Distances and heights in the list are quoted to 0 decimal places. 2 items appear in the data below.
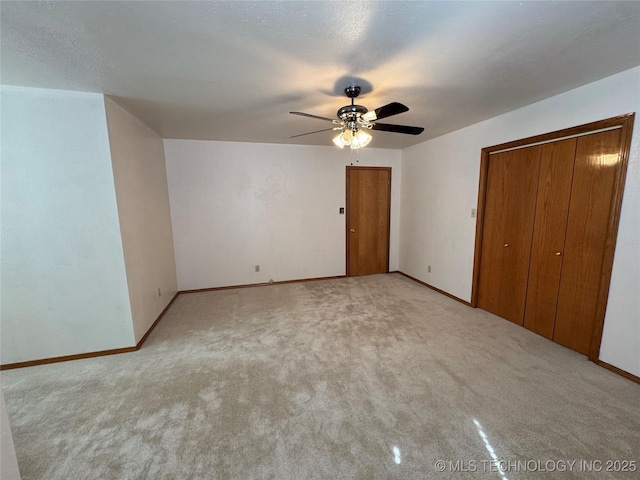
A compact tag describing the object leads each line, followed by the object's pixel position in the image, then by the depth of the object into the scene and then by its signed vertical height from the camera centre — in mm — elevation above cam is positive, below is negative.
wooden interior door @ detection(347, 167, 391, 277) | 4602 -252
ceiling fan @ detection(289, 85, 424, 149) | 2004 +674
